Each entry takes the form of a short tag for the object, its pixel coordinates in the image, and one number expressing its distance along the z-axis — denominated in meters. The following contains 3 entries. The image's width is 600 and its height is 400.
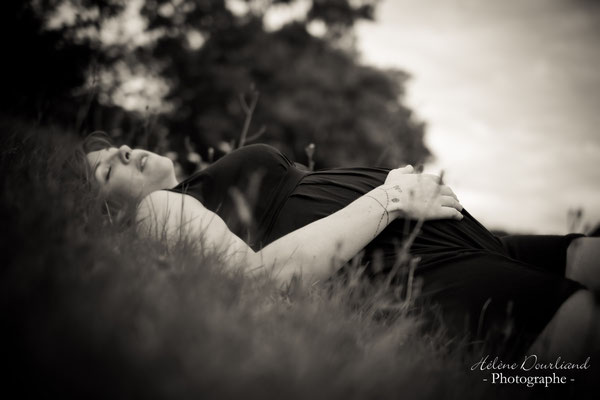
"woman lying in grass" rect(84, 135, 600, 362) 1.28
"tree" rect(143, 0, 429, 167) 11.42
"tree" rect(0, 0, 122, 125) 4.72
